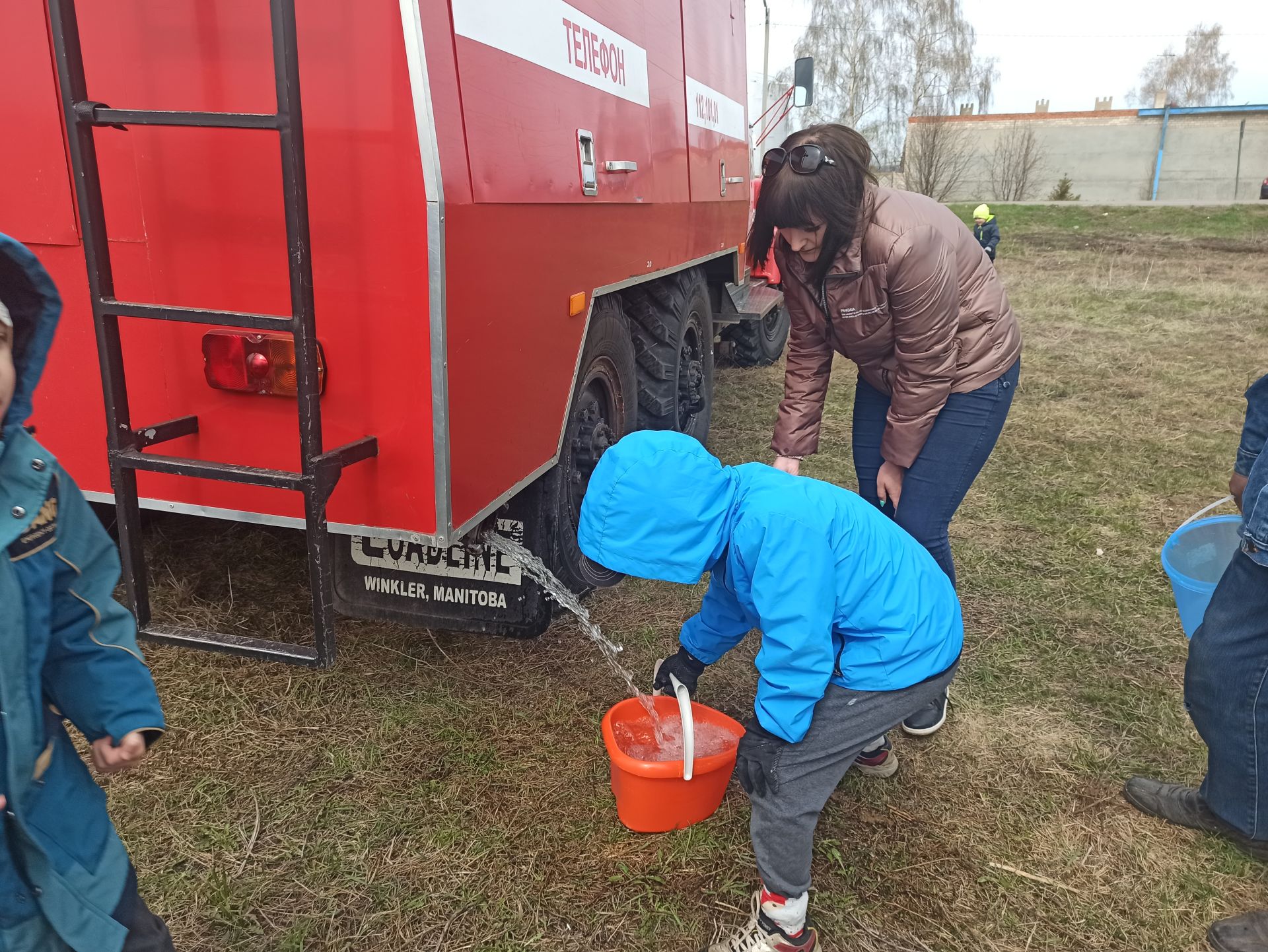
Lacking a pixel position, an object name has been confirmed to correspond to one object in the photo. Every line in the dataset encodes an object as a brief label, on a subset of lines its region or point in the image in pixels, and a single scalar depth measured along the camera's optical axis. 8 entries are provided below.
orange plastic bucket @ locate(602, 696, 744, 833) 2.17
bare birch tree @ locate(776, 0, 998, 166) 34.38
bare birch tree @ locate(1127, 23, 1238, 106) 52.12
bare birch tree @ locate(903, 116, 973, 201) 31.53
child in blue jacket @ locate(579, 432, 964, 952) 1.75
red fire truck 1.88
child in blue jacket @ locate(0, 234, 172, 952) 1.24
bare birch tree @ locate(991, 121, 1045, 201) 34.12
